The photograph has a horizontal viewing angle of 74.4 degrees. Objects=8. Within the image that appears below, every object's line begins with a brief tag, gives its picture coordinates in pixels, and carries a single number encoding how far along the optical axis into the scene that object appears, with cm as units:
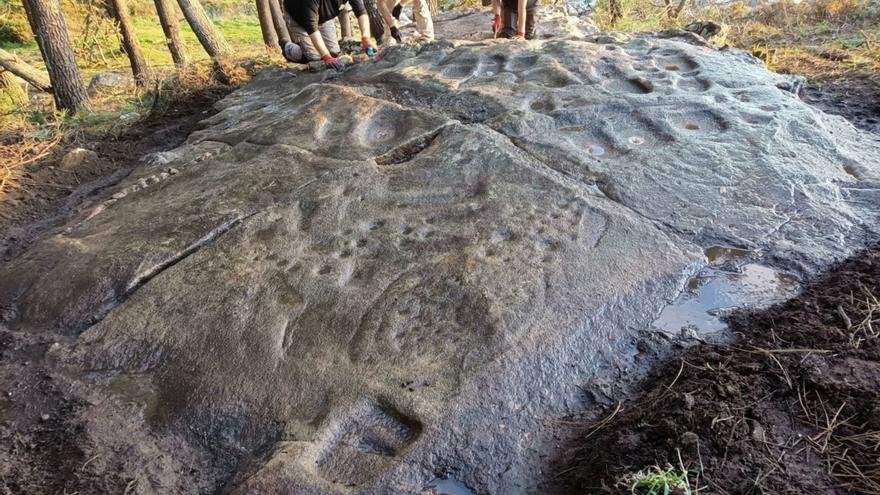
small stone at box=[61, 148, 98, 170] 486
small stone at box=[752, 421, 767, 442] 176
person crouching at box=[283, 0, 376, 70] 586
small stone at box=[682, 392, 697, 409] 190
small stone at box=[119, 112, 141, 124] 577
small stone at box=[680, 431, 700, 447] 175
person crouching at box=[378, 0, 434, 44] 703
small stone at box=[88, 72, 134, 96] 789
